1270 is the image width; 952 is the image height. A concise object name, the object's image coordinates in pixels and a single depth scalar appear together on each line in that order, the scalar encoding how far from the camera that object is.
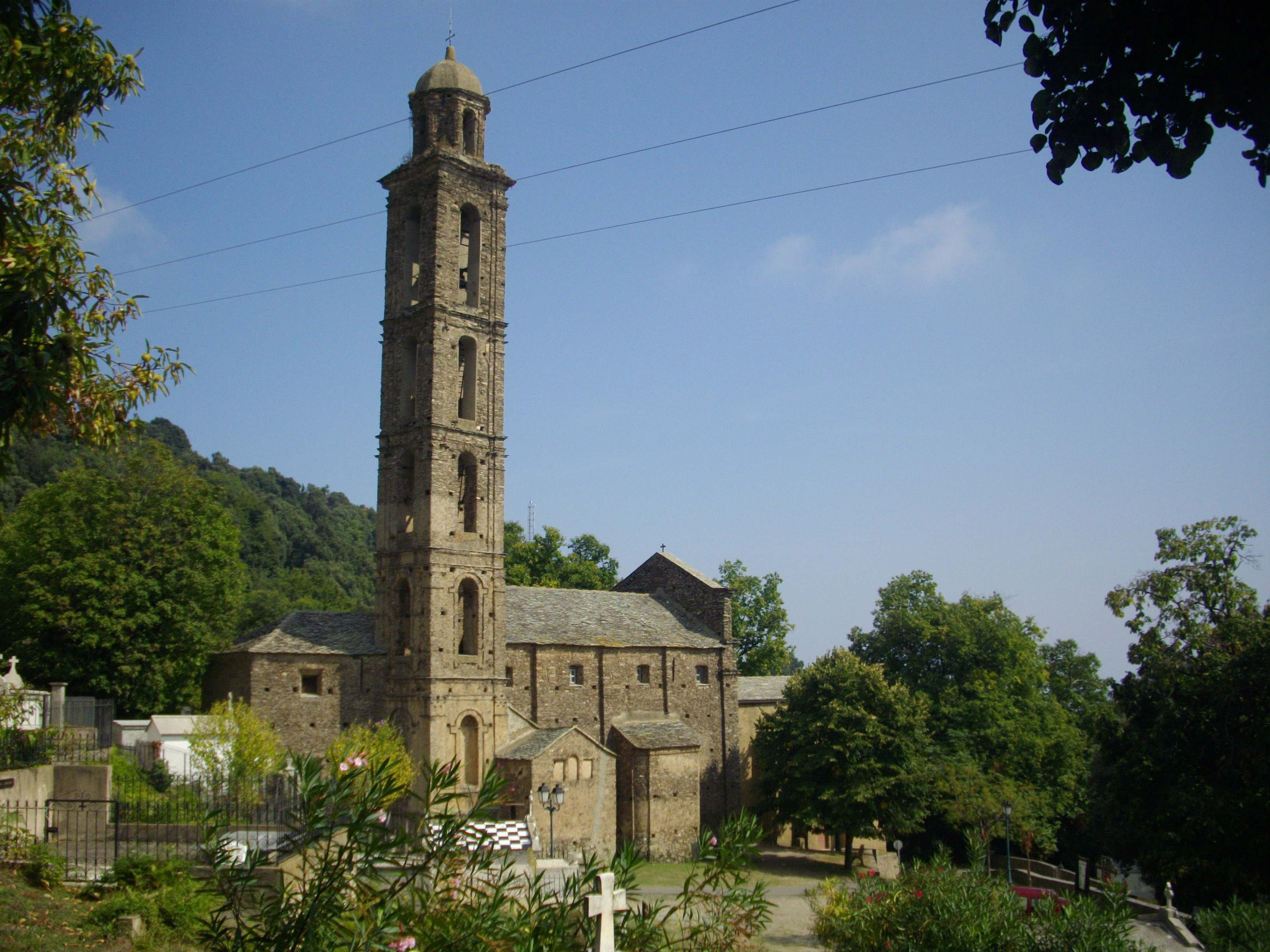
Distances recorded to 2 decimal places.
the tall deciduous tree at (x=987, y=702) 39.31
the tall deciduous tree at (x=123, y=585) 32.72
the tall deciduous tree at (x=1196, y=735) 23.75
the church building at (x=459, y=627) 31.75
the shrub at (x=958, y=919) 12.76
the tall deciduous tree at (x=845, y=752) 35.84
